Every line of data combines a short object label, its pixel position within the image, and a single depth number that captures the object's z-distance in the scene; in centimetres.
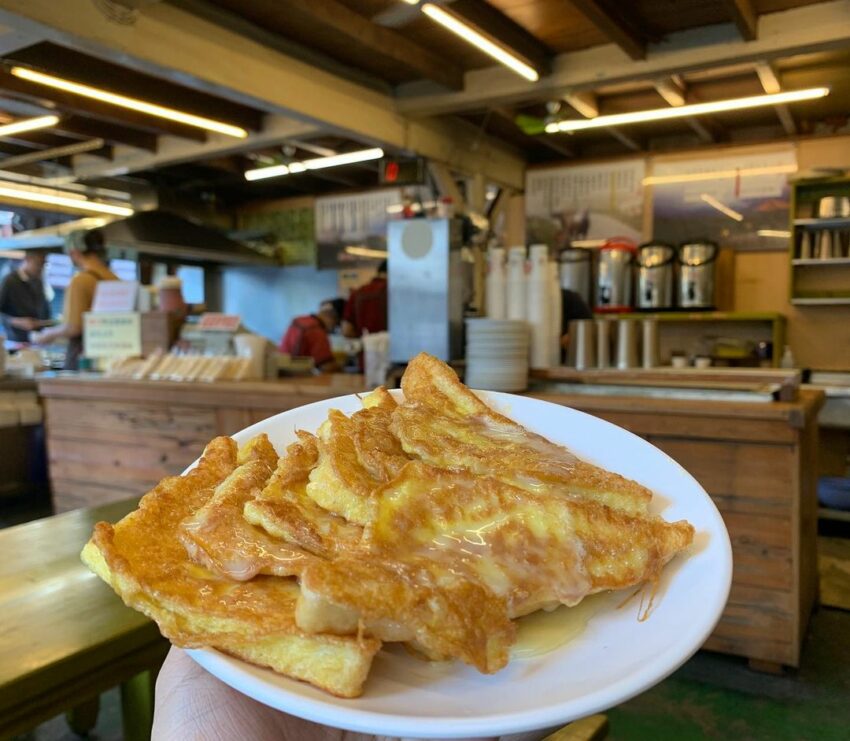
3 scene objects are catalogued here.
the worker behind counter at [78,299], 490
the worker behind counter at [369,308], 614
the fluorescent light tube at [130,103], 370
